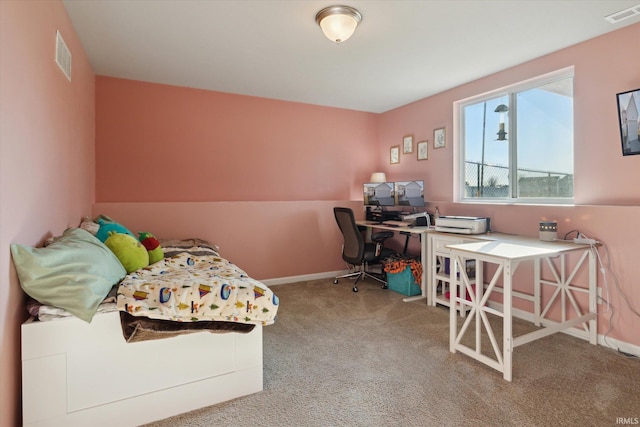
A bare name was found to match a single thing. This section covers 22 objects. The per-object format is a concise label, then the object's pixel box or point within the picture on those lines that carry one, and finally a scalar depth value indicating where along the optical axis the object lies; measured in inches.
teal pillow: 59.9
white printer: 127.9
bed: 61.1
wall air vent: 85.6
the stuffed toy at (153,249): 104.3
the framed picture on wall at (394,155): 192.2
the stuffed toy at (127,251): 87.4
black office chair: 158.6
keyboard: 159.2
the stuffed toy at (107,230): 98.5
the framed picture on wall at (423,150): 172.9
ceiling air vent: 90.4
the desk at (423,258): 143.7
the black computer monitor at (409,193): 164.9
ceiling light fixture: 91.6
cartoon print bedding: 68.2
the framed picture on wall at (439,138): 162.7
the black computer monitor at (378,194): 177.1
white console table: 84.0
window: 121.9
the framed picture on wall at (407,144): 182.4
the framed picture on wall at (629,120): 97.5
